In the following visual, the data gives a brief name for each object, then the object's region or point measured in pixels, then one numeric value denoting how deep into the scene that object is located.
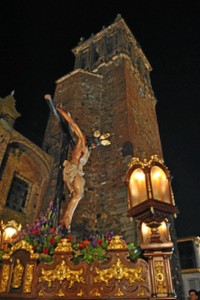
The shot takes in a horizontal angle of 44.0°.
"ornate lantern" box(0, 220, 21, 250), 5.60
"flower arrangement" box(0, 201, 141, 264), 3.69
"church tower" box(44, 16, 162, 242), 12.11
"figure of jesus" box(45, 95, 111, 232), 5.59
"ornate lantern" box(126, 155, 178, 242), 3.91
